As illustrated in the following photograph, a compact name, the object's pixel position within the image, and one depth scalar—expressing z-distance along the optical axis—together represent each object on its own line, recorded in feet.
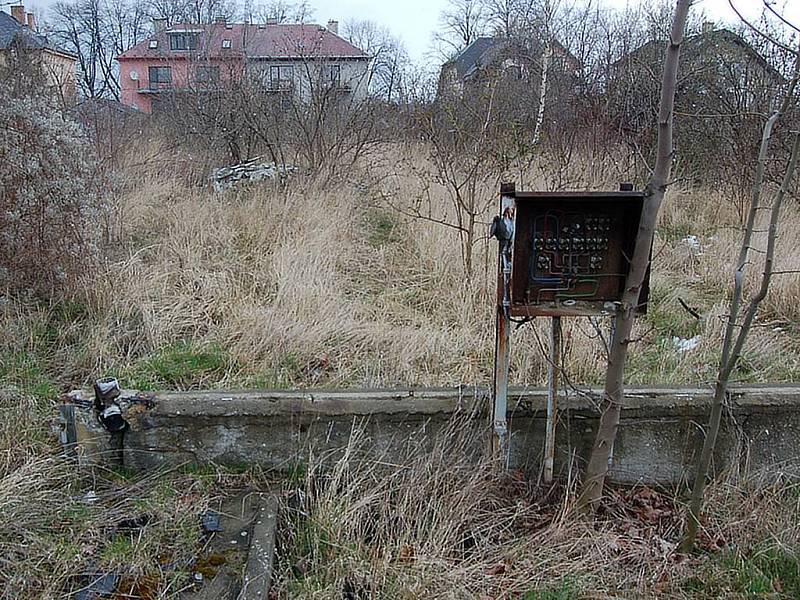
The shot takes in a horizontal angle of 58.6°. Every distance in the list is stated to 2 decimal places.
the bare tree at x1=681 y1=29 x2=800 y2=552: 7.45
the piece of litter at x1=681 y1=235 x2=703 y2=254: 21.13
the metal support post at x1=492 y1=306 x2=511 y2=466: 9.34
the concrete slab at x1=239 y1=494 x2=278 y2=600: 7.77
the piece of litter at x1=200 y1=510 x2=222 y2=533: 9.04
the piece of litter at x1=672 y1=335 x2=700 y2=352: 14.16
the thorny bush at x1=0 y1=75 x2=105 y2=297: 14.70
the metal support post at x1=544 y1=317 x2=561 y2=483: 9.39
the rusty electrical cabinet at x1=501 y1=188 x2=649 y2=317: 8.89
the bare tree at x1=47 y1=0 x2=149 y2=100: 120.26
